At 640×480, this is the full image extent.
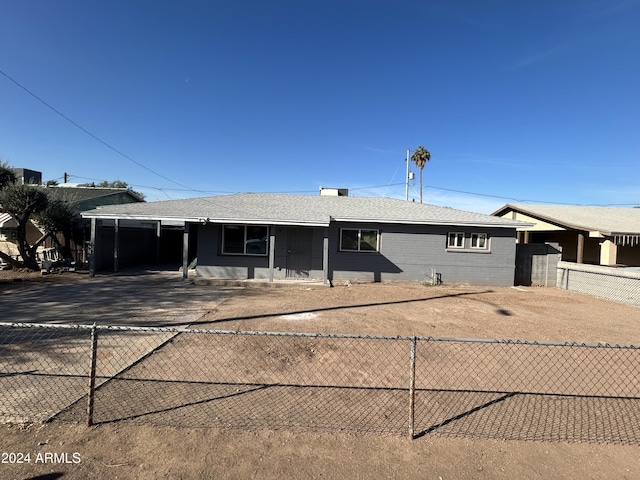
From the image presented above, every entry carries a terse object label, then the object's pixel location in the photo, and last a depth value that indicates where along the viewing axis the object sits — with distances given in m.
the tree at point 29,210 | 14.30
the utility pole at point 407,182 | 31.41
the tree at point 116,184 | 52.17
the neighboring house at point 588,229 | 16.50
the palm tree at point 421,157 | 41.44
